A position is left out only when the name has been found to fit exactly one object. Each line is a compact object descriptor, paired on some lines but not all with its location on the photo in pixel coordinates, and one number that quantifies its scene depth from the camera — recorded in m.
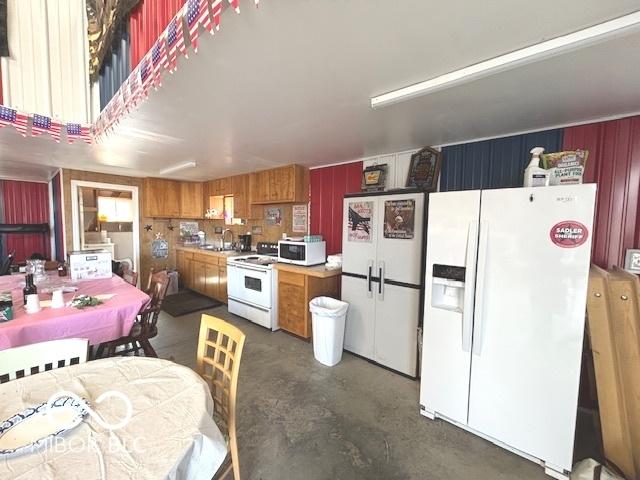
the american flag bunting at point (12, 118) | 2.06
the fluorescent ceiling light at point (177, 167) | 3.66
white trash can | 2.65
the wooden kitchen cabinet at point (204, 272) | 4.38
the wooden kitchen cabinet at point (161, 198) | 4.82
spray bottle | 1.72
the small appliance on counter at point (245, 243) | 4.68
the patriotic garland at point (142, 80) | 0.98
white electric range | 3.46
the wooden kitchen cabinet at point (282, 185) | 3.71
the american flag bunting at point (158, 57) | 1.23
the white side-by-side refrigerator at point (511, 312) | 1.52
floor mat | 4.20
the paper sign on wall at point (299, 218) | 4.00
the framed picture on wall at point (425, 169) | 2.62
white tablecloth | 0.76
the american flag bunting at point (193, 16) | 0.98
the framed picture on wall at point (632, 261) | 1.92
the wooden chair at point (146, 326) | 2.23
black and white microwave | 3.30
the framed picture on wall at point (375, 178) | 3.06
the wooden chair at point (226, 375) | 1.29
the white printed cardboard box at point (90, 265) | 2.77
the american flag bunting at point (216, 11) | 0.92
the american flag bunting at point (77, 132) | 2.49
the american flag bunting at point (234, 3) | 0.83
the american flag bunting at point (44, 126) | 2.21
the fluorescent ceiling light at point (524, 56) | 1.06
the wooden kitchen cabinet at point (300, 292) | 3.12
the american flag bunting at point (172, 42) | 1.14
